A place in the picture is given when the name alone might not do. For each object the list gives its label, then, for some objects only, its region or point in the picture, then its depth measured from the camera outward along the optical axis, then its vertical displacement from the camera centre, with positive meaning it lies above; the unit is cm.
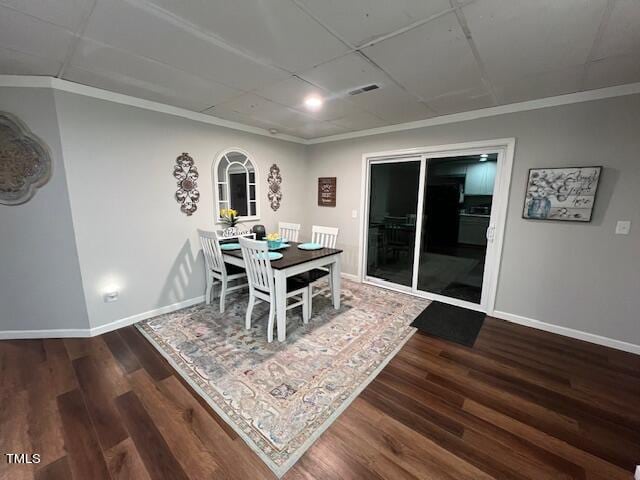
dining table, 245 -68
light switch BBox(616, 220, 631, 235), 232 -19
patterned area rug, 163 -139
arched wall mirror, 348 +25
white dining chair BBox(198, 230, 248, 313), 296 -83
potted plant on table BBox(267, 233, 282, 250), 309 -49
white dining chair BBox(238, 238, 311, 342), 239 -83
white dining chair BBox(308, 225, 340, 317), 360 -50
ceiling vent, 232 +105
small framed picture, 440 +19
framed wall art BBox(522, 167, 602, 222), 243 +12
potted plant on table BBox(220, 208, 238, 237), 351 -27
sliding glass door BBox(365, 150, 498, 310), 329 -29
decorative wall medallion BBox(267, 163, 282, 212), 413 +23
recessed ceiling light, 259 +106
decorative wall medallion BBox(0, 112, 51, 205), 220 +32
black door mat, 266 -136
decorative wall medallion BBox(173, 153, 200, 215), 306 +21
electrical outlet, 268 -103
